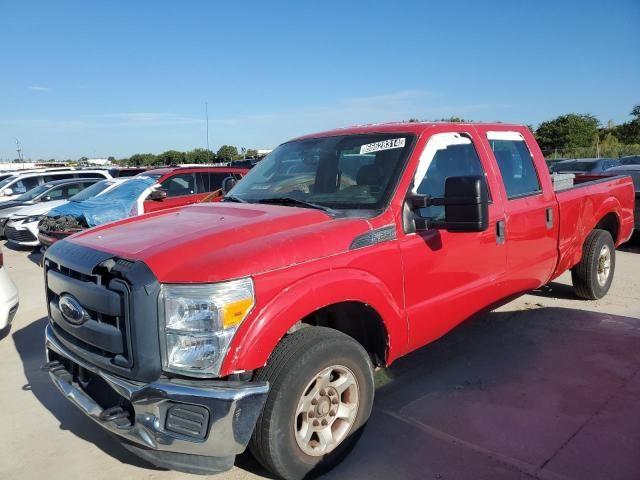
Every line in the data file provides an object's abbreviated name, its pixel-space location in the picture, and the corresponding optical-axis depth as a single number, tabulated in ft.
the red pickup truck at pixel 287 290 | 7.77
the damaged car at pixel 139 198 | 31.12
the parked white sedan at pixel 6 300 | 15.52
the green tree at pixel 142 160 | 202.69
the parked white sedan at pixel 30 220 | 36.06
